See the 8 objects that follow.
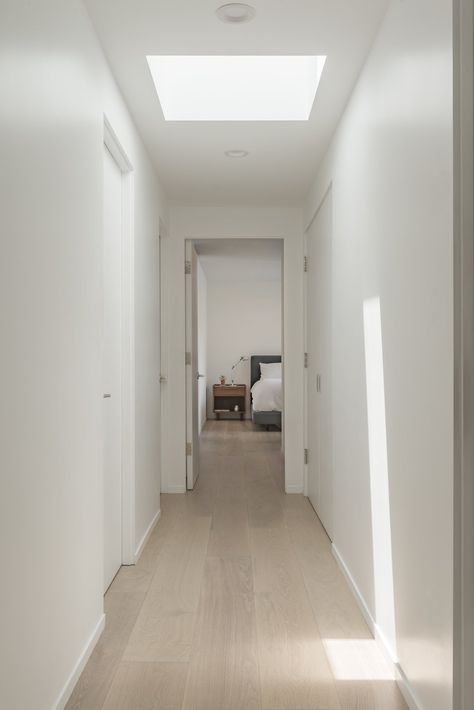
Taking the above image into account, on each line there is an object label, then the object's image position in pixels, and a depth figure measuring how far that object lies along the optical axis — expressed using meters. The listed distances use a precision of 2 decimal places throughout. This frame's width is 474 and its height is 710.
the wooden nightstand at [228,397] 10.36
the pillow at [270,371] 10.20
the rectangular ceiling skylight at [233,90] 3.44
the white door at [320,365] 3.95
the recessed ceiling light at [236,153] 3.96
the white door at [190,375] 5.35
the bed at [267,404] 9.05
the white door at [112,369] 3.05
